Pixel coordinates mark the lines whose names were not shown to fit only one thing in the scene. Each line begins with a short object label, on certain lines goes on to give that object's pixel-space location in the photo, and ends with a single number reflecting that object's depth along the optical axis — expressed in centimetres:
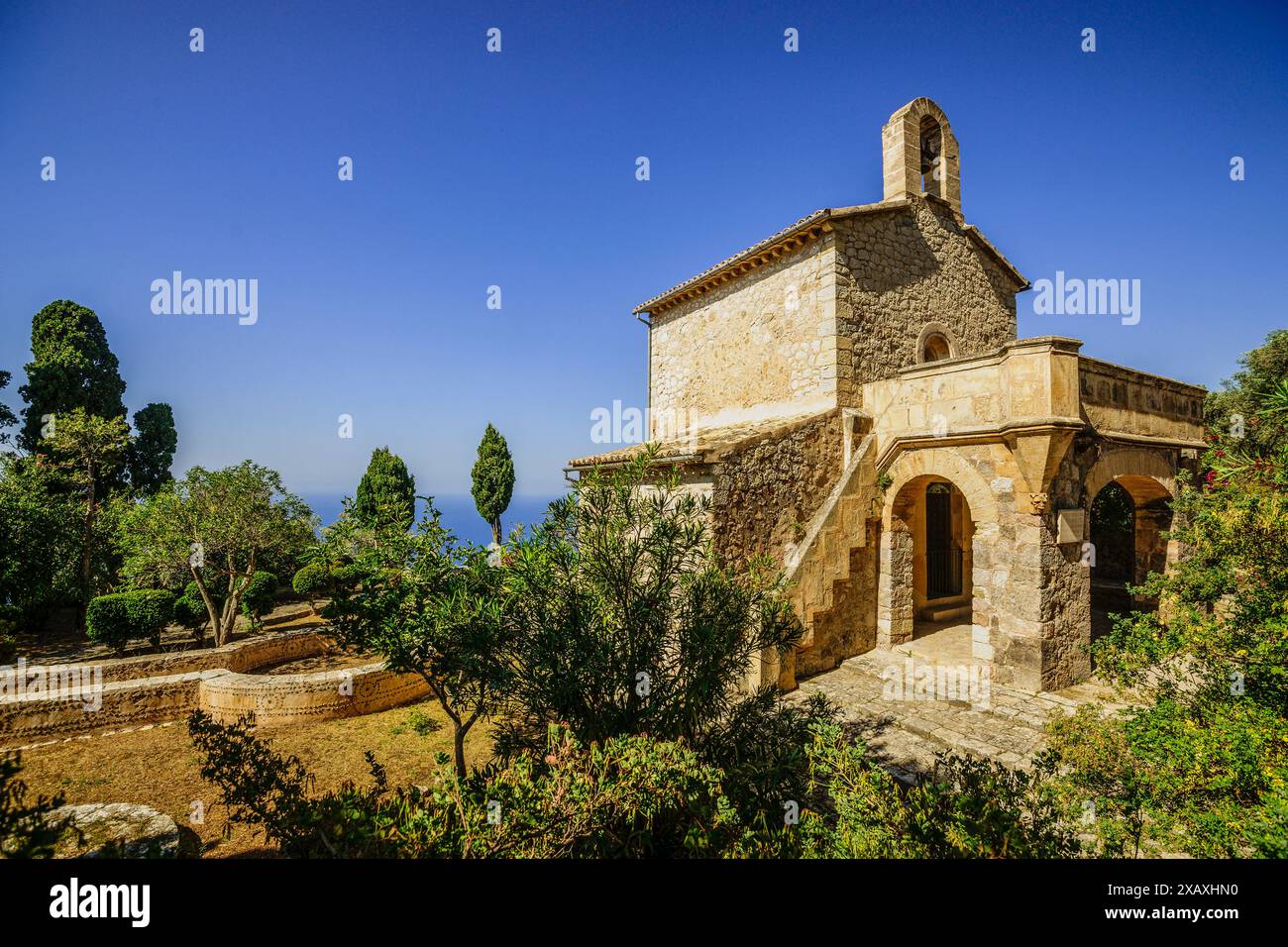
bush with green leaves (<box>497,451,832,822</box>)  455
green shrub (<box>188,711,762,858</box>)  306
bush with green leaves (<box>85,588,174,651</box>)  1312
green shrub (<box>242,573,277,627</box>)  1653
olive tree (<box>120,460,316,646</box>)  1330
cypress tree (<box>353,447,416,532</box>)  2830
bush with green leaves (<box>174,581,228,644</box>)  1501
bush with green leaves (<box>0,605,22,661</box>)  1140
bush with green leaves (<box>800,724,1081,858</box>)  298
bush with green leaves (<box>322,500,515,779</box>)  491
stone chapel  830
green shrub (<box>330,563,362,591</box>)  1872
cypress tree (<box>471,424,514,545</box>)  3086
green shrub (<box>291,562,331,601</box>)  2001
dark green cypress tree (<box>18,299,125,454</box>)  2008
